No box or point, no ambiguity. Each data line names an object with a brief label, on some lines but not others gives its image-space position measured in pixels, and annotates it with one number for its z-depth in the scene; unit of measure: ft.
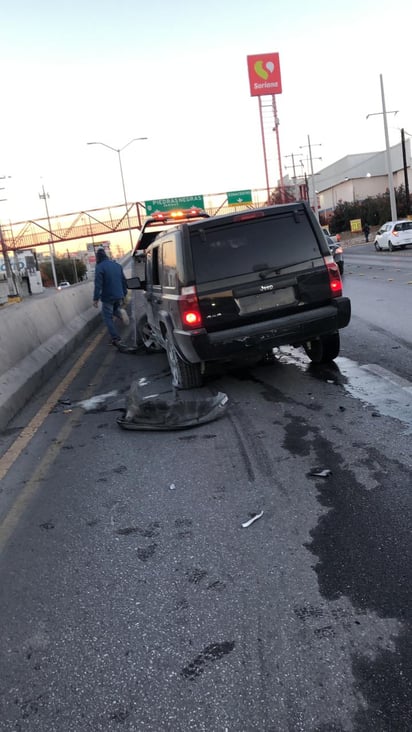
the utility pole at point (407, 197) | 191.49
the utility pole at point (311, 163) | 229.13
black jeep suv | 21.18
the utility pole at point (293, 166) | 317.63
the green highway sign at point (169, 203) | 163.55
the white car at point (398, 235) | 113.39
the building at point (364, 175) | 265.95
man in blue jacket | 38.73
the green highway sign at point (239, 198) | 168.45
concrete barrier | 24.23
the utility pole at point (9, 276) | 152.09
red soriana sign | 265.34
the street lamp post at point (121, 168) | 153.17
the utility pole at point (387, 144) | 136.36
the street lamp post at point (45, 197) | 265.34
